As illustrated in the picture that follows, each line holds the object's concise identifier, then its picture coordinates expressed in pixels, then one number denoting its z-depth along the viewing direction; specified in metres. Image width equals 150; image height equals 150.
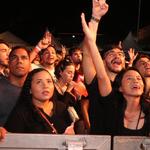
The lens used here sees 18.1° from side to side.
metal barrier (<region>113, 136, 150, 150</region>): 1.82
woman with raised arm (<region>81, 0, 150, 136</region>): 2.46
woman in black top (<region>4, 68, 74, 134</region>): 2.43
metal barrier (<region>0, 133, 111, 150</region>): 1.77
